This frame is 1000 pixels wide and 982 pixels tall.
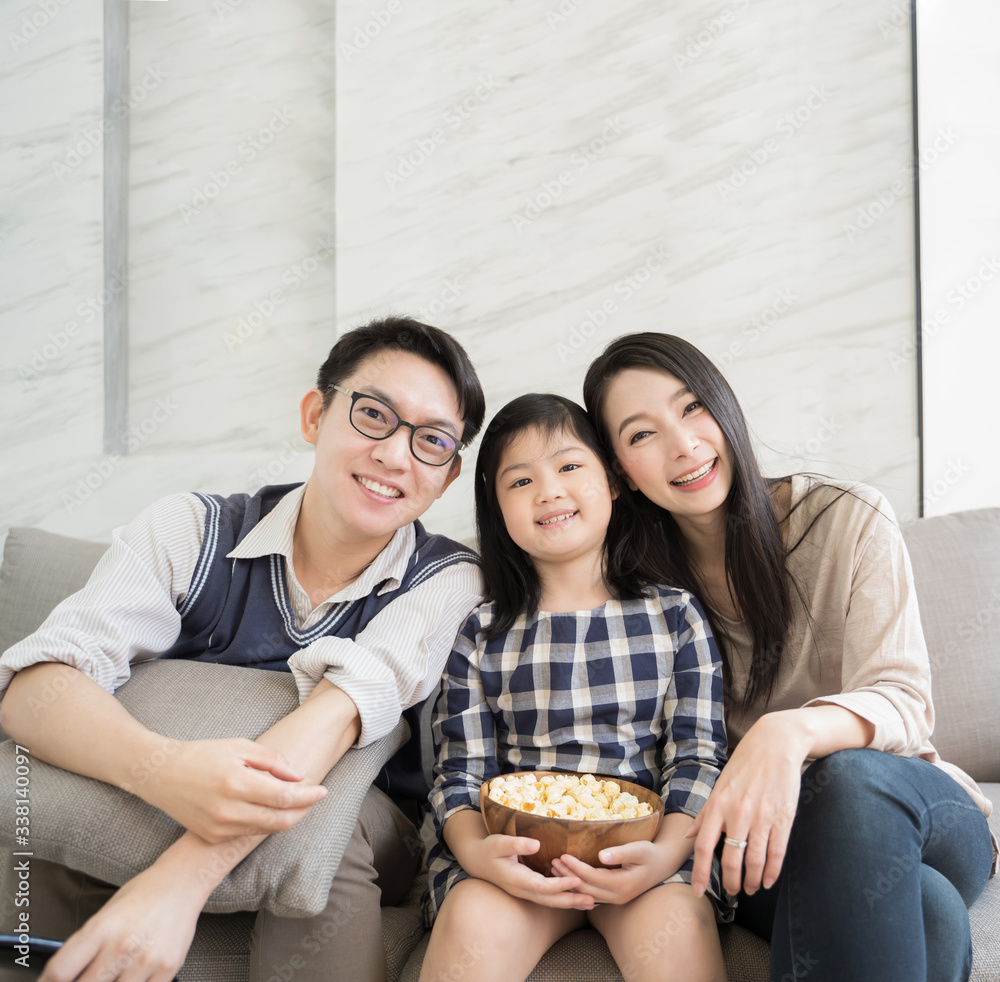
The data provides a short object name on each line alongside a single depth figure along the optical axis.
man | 0.99
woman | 0.97
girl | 1.08
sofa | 1.16
